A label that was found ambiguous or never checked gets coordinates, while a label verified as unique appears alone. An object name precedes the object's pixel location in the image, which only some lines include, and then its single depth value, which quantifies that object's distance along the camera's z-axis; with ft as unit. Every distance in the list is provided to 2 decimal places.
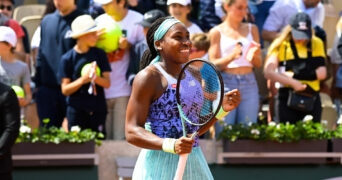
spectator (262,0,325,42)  67.63
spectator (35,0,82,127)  60.83
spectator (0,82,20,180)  48.56
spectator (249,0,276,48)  70.57
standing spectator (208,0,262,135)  60.47
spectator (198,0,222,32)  66.14
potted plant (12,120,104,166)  55.86
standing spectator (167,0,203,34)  62.68
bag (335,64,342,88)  66.11
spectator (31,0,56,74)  65.50
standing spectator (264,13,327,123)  61.40
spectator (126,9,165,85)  60.68
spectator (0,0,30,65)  63.50
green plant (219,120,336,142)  57.76
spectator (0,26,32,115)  57.91
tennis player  34.64
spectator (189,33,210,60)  59.96
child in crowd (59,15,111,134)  58.17
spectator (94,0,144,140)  61.35
